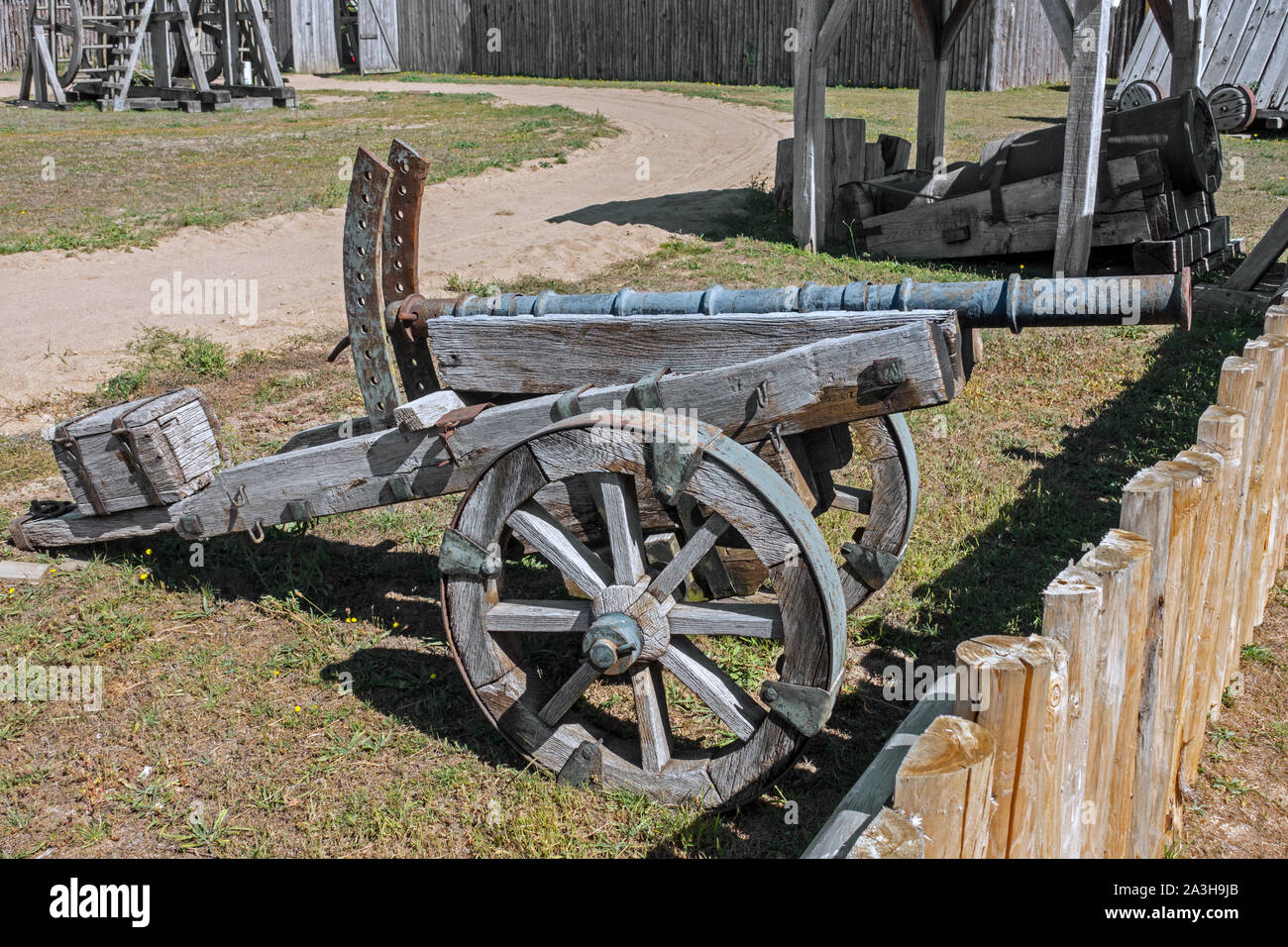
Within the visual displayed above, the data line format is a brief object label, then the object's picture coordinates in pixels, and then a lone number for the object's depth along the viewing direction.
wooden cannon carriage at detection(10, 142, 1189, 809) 2.83
